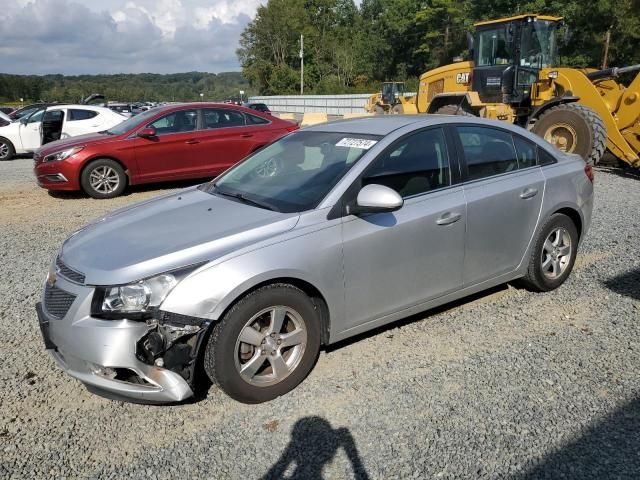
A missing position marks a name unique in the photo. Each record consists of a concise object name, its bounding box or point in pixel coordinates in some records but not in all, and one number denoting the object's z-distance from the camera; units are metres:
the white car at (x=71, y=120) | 13.84
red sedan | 9.07
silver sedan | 2.90
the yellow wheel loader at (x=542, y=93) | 10.23
